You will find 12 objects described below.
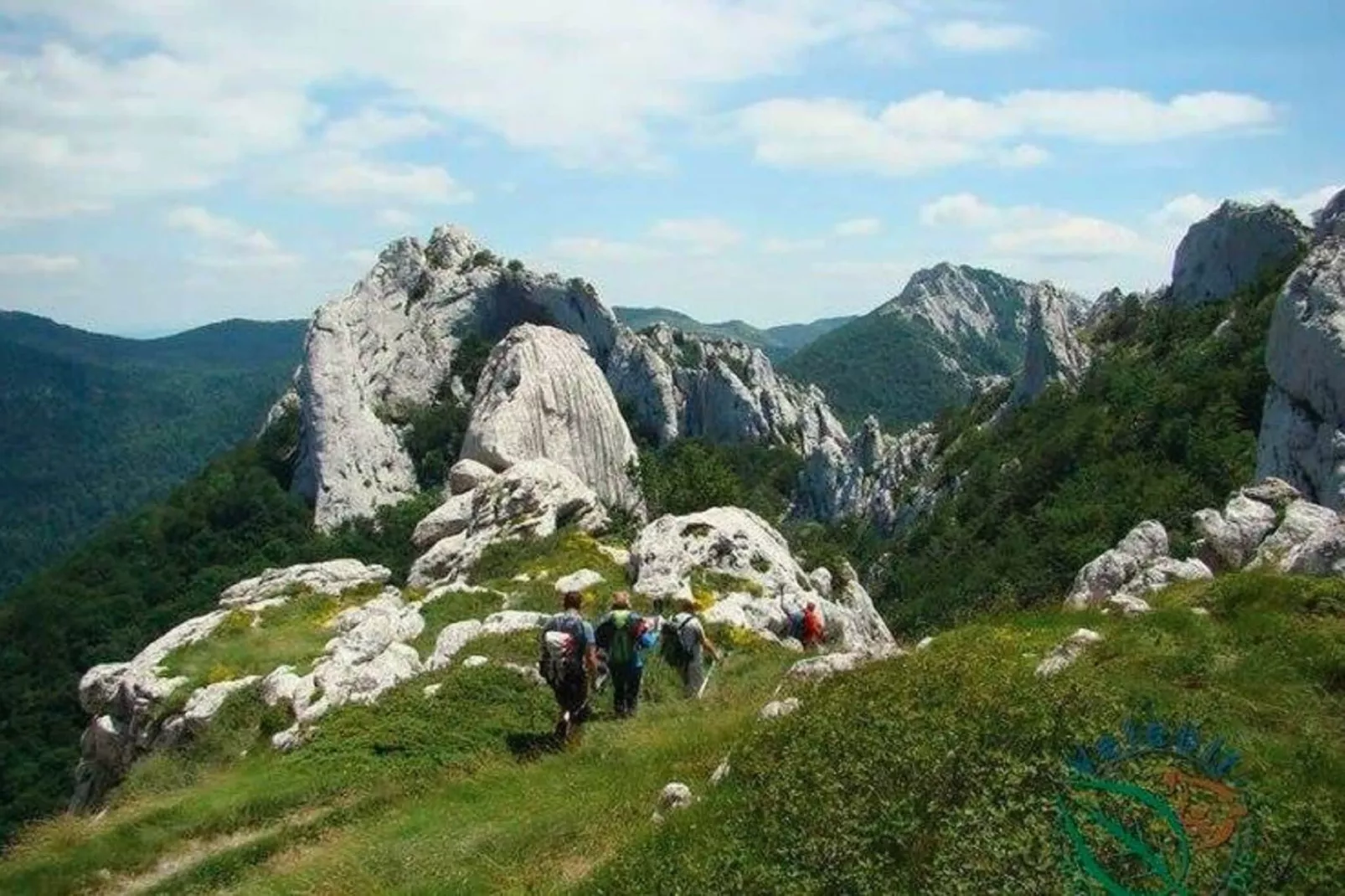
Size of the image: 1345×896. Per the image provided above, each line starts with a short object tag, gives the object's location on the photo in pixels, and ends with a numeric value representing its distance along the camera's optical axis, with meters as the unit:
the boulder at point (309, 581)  38.03
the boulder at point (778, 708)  14.88
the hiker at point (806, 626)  26.95
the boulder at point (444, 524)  48.84
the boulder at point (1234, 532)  27.36
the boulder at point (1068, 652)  13.80
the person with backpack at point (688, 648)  20.97
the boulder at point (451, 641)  24.00
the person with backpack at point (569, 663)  17.28
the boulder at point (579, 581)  31.41
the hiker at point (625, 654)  18.53
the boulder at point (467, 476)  60.47
